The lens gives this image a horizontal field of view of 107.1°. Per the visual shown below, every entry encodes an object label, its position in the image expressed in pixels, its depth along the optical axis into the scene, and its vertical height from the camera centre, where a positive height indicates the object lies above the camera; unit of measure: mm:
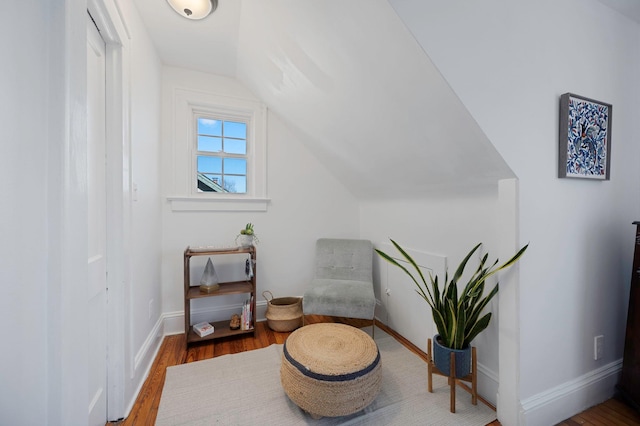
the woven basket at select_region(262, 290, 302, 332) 2180 -999
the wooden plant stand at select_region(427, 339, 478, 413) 1288 -934
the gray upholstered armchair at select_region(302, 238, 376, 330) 1954 -692
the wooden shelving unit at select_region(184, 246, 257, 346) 1912 -708
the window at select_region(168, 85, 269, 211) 2158 +550
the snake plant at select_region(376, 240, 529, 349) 1297 -579
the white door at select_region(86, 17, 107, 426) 1103 -111
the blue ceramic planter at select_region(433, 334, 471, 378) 1298 -834
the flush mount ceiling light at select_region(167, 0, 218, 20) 1433 +1250
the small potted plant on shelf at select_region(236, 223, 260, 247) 2162 -256
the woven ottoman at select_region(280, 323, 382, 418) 1166 -843
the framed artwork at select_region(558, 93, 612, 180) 1258 +405
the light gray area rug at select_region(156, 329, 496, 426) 1258 -1119
